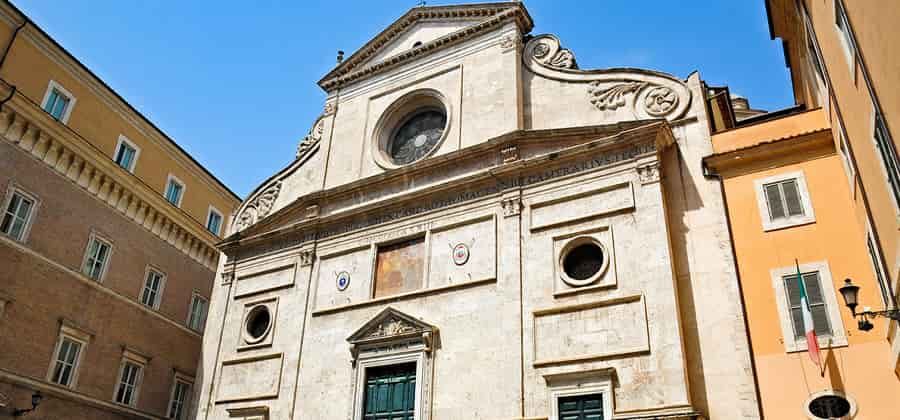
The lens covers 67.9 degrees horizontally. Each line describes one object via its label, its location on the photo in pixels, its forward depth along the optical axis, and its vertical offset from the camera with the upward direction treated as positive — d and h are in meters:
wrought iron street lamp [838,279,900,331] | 8.54 +3.26
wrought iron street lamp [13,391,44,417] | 16.16 +3.25
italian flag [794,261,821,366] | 10.37 +3.45
